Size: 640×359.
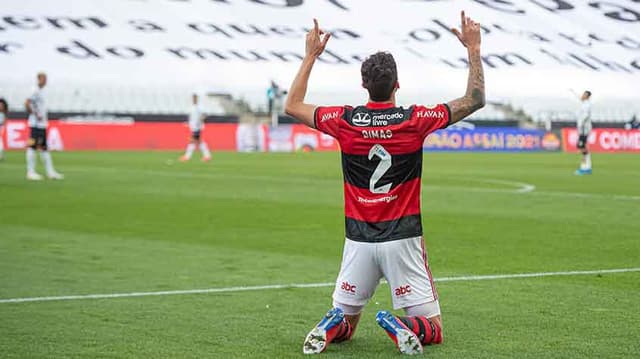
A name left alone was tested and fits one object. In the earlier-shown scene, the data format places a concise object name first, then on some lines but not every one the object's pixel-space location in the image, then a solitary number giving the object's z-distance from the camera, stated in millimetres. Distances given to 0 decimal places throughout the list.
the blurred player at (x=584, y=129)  29711
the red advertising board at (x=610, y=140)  55031
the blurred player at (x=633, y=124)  61188
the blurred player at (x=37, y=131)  26062
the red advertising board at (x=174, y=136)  49250
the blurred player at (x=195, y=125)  39000
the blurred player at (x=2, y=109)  37125
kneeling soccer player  6879
